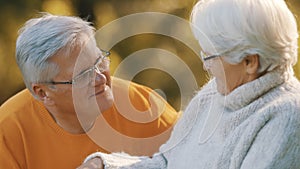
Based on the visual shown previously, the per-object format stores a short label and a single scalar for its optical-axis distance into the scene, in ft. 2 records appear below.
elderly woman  11.10
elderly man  14.44
